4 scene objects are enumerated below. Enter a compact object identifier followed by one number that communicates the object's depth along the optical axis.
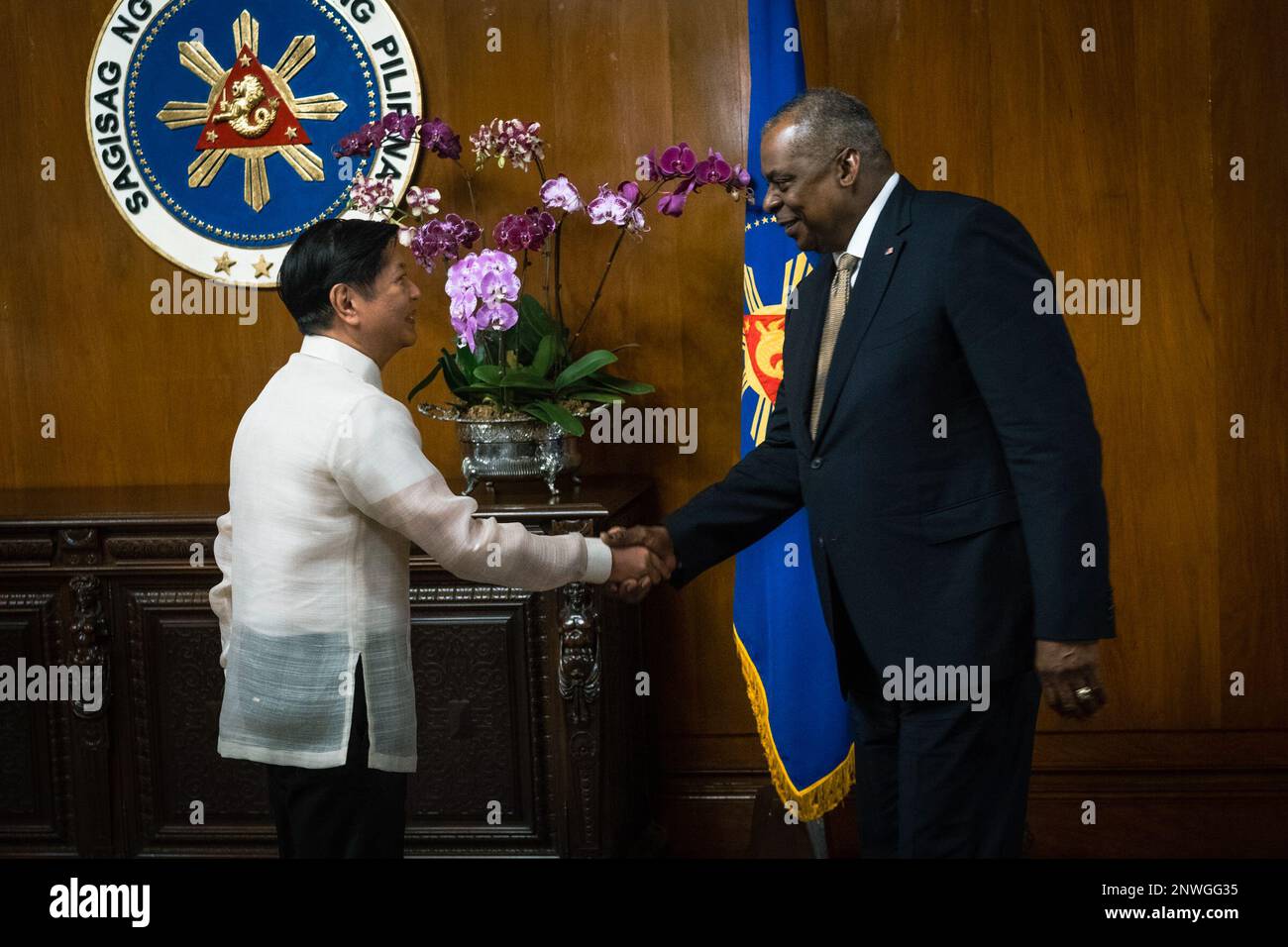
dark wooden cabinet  3.04
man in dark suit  1.84
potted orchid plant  3.01
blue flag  3.09
